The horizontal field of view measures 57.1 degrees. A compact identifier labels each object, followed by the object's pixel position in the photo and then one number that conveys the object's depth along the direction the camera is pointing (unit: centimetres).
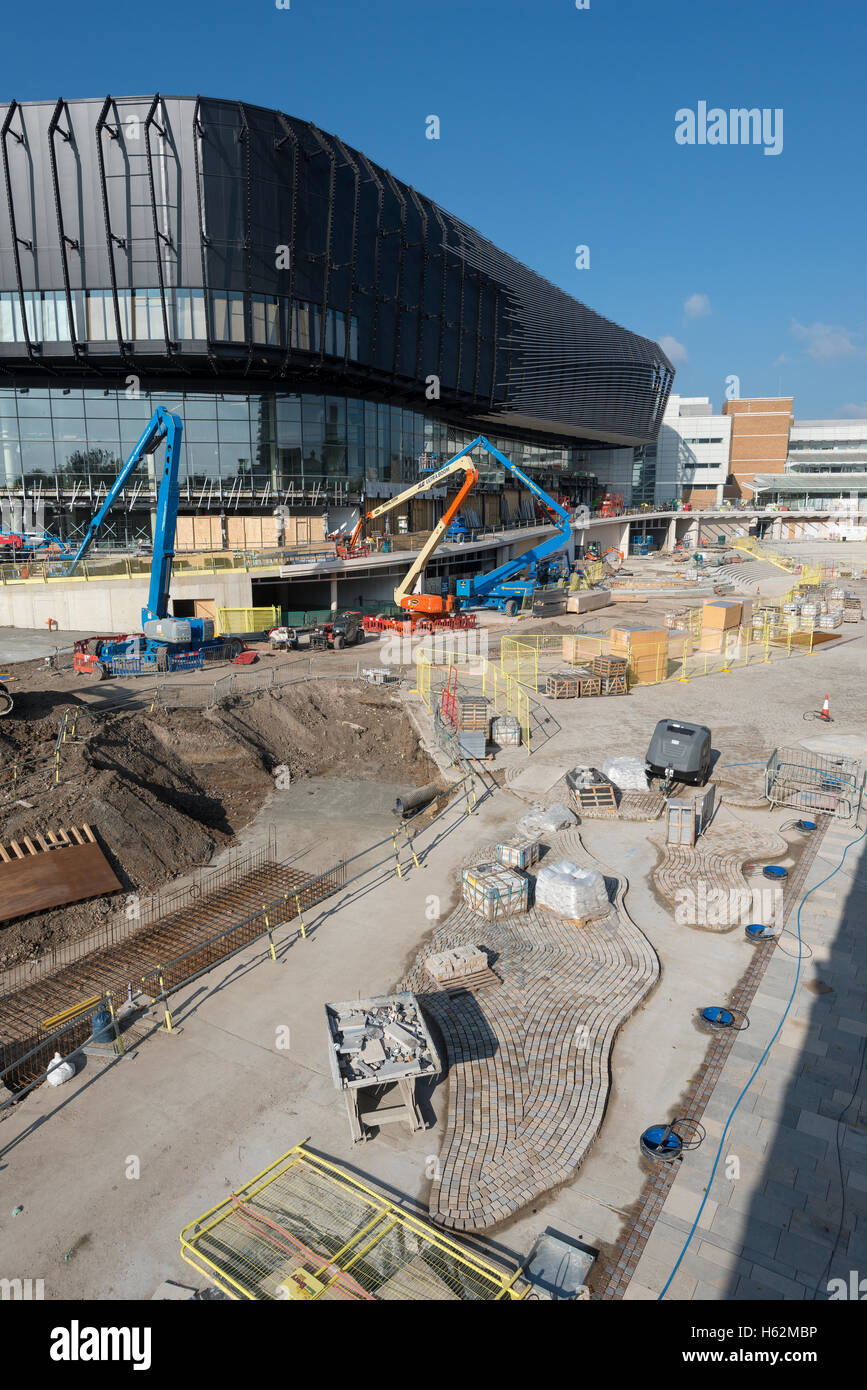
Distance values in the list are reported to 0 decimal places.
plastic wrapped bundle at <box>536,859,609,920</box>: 1318
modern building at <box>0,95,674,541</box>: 4025
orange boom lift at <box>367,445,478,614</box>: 3644
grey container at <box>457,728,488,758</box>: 2134
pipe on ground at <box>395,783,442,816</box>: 2034
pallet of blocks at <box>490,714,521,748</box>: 2267
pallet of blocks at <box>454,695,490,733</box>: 2266
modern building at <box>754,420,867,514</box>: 9644
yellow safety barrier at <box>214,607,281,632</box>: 3647
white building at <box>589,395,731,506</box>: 10369
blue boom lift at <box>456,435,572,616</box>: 4503
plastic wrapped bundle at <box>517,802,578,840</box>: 1653
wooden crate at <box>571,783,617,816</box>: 1759
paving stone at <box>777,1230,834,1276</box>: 728
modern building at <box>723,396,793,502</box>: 10556
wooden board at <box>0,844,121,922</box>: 1430
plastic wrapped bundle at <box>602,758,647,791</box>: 1852
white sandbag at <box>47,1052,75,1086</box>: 976
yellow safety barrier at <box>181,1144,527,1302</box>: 683
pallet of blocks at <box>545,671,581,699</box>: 2741
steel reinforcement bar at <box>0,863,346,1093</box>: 1140
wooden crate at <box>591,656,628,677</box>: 2805
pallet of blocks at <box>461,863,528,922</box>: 1350
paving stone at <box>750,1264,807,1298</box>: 697
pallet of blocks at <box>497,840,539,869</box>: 1486
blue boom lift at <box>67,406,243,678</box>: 2853
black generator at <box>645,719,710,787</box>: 1850
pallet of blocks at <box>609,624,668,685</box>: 2977
